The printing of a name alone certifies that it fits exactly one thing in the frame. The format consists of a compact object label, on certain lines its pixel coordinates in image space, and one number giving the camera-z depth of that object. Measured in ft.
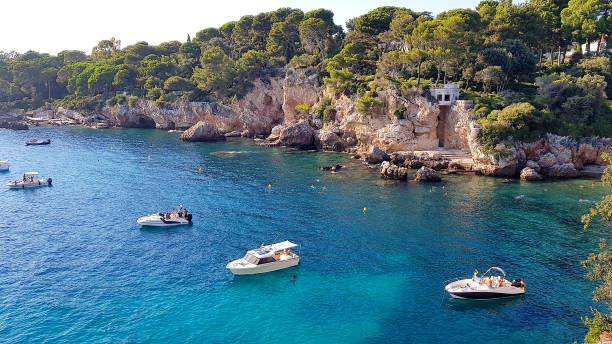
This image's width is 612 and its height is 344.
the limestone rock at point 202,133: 374.84
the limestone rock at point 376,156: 275.80
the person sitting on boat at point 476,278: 117.03
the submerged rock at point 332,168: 257.55
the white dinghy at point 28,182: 225.41
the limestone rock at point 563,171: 236.43
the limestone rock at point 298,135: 336.29
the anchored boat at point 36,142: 352.90
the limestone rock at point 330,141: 326.65
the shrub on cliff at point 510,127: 241.96
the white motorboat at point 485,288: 114.01
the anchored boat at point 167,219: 168.35
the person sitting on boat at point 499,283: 115.75
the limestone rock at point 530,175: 231.09
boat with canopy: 127.71
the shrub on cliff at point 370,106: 290.35
